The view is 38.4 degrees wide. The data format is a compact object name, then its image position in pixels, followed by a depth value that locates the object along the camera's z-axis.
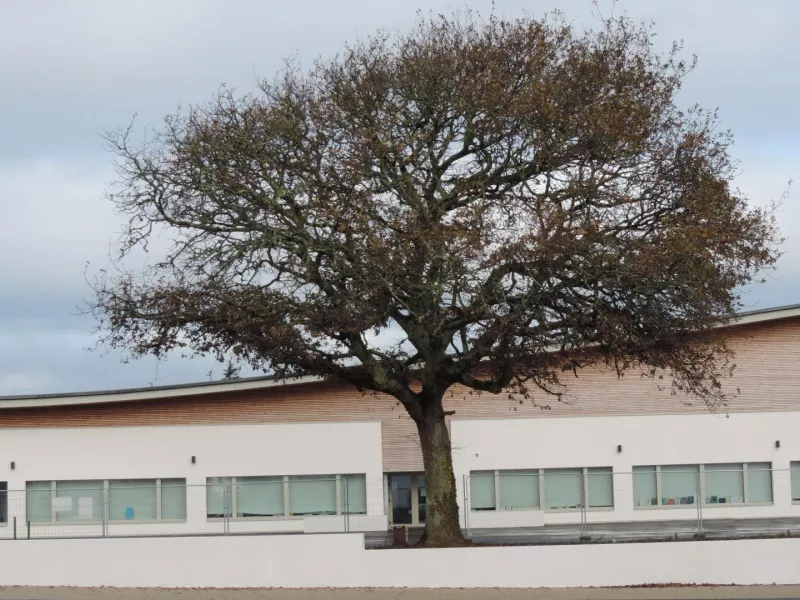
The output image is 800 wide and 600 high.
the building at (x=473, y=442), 34.28
